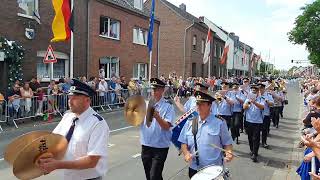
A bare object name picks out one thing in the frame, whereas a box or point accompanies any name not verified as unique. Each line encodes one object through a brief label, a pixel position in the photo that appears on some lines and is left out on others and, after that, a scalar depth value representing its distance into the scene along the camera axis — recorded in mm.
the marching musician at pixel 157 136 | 5871
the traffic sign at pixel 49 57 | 16641
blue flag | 21950
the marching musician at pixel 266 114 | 11751
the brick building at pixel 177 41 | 42969
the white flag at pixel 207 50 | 31719
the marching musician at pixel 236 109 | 12305
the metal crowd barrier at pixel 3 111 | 13906
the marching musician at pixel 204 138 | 4941
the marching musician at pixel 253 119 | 10414
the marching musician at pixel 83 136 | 3605
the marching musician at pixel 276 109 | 15527
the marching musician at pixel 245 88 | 12594
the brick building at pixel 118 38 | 24375
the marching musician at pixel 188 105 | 7473
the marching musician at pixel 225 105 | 11781
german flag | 16891
